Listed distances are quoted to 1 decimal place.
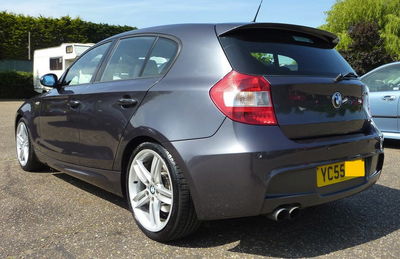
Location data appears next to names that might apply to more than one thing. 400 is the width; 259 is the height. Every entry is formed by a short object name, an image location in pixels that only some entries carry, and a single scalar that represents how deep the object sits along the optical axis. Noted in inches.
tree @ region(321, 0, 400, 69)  1141.1
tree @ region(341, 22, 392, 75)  1067.3
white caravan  674.5
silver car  270.2
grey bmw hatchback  102.7
